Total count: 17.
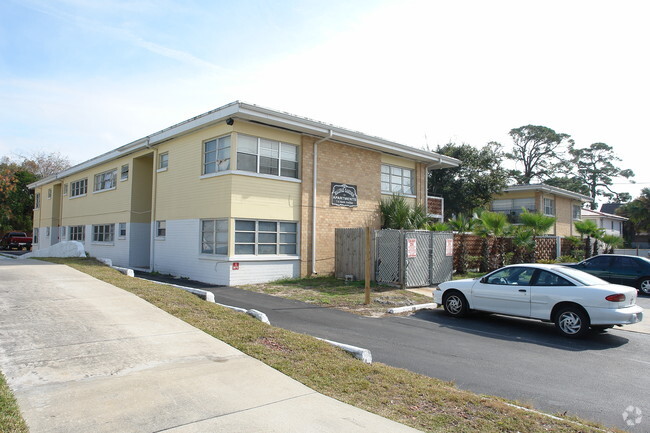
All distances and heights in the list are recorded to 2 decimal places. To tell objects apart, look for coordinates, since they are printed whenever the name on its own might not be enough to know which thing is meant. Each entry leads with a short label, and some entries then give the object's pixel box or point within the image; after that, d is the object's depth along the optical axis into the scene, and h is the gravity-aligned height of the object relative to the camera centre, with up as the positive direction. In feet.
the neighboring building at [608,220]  155.02 +7.36
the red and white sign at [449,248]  54.29 -1.13
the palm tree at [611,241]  91.91 -0.11
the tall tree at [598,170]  217.36 +34.57
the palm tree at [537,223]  75.10 +2.82
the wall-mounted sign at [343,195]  59.57 +5.78
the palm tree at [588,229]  90.63 +2.32
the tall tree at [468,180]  102.06 +13.55
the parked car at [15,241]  126.72 -1.92
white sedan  28.50 -4.04
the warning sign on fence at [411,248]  48.29 -1.05
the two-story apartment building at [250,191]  50.72 +6.09
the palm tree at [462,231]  63.57 +1.22
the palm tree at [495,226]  69.36 +2.04
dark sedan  54.00 -3.60
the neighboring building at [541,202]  111.55 +9.67
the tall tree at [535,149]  192.44 +39.60
